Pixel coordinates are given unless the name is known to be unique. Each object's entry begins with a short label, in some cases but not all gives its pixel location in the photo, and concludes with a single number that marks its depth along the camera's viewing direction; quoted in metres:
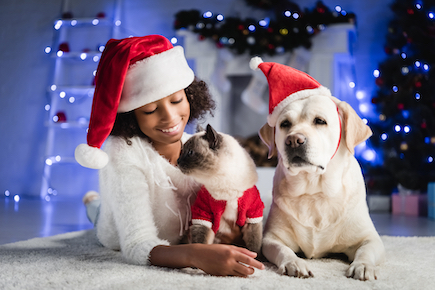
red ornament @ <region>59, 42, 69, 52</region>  5.42
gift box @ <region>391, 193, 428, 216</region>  3.87
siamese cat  1.36
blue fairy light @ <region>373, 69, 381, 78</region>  4.50
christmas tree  3.96
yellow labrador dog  1.33
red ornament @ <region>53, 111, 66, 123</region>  5.32
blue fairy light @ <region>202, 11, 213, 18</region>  5.02
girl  1.26
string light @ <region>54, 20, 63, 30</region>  5.53
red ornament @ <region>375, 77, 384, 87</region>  4.32
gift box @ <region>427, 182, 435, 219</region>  3.45
